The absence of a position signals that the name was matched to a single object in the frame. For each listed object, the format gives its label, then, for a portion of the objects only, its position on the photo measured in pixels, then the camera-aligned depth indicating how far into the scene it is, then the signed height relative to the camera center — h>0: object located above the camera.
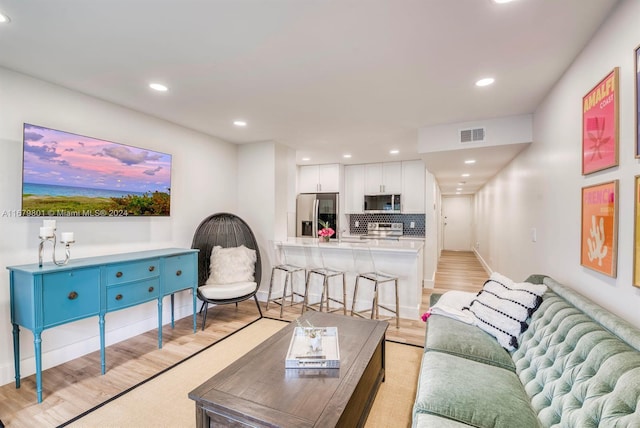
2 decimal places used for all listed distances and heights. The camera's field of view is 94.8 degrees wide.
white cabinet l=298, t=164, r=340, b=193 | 6.28 +0.75
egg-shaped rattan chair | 3.40 -0.42
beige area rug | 1.89 -1.34
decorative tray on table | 1.71 -0.86
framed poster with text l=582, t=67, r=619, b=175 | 1.59 +0.52
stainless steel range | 6.29 -0.39
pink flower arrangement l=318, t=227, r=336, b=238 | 4.51 -0.31
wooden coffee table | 1.32 -0.90
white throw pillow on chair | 3.69 -0.69
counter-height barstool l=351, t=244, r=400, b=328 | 3.54 -0.79
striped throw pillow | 1.99 -0.70
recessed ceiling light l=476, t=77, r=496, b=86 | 2.43 +1.11
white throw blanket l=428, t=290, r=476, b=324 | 2.36 -0.81
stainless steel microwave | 6.01 +0.19
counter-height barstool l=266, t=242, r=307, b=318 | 4.21 -0.95
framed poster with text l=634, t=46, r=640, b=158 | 1.38 +0.55
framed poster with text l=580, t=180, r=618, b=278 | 1.58 -0.08
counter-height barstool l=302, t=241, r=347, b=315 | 3.93 -0.91
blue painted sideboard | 2.11 -0.64
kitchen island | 3.82 -0.70
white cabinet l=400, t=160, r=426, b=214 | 5.81 +0.51
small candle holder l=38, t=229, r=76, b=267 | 2.27 -0.24
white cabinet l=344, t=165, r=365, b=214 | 6.41 +0.54
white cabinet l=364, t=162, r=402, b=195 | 6.04 +0.73
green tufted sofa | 1.09 -0.80
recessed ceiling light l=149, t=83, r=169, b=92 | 2.56 +1.11
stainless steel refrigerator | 6.09 +0.05
